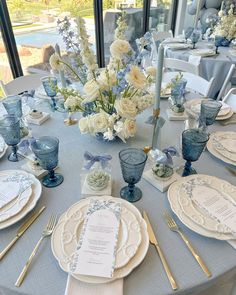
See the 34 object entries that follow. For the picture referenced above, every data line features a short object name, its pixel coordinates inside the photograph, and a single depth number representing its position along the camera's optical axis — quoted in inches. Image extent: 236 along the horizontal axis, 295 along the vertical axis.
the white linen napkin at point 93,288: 20.3
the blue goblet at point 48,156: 29.8
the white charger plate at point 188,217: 24.8
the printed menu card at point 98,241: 21.6
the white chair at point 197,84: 59.0
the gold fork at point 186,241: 22.5
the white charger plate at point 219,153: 35.7
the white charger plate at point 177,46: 102.6
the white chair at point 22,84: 59.5
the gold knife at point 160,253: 21.5
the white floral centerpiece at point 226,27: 100.3
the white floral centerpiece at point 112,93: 32.1
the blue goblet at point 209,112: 41.5
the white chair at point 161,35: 125.1
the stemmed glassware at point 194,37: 101.8
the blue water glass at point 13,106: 43.0
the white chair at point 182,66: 66.1
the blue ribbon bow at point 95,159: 29.3
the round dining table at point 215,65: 90.1
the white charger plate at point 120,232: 23.0
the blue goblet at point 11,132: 34.2
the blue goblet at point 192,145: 31.1
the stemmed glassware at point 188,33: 106.4
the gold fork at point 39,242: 21.6
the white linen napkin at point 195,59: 91.6
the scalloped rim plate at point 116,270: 21.1
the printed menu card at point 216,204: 26.2
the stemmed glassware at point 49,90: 48.8
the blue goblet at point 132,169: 27.6
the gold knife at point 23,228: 24.0
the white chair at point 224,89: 72.2
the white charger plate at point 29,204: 26.1
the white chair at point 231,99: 55.0
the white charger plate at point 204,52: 93.6
